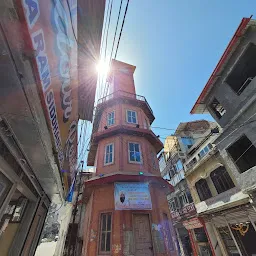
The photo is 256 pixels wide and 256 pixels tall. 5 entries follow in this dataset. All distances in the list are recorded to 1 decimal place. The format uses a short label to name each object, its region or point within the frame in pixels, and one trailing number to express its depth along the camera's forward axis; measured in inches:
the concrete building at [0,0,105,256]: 75.6
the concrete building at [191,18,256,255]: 378.9
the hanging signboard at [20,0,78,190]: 81.7
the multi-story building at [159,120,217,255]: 677.3
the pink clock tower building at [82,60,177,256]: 354.3
